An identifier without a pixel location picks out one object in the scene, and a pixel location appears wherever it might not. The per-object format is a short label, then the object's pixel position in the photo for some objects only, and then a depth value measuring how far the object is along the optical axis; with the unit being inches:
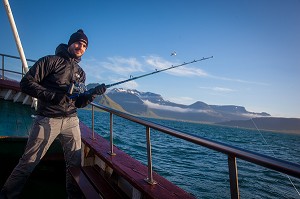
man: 121.6
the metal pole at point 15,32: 263.3
